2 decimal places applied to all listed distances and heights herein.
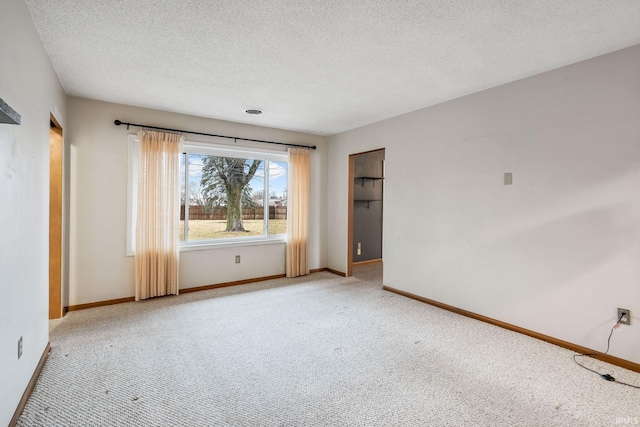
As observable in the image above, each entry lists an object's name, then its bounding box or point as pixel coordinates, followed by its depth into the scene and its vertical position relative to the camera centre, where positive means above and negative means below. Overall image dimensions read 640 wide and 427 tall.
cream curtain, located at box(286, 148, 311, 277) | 5.11 +0.05
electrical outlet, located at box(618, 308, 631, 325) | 2.37 -0.76
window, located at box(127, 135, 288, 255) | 4.35 +0.26
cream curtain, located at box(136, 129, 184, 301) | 3.85 -0.04
